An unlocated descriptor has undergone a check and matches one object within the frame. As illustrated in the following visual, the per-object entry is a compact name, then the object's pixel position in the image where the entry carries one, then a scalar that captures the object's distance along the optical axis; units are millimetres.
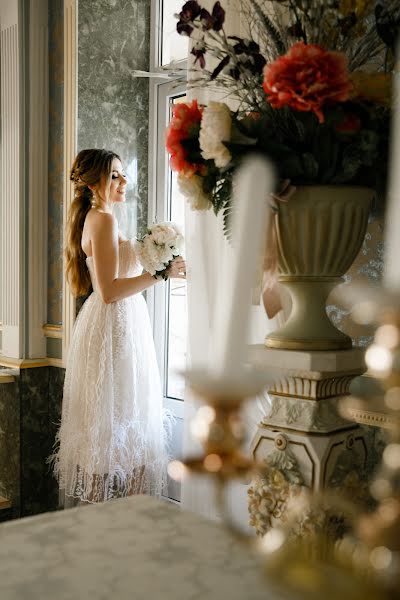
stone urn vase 1481
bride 2982
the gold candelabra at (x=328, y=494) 329
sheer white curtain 2369
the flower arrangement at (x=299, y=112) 1312
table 510
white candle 373
